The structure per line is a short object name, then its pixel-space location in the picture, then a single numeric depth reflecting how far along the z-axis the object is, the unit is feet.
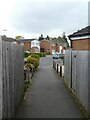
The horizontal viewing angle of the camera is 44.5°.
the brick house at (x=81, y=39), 22.08
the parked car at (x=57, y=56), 77.89
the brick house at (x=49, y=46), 124.11
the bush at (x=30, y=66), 34.41
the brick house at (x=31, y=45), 119.52
